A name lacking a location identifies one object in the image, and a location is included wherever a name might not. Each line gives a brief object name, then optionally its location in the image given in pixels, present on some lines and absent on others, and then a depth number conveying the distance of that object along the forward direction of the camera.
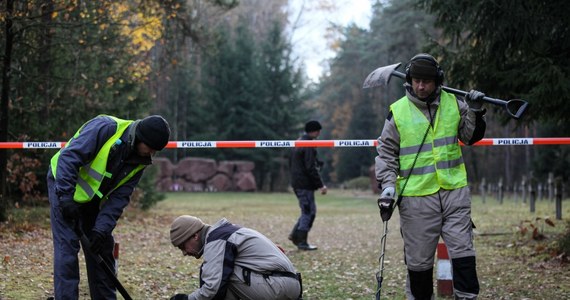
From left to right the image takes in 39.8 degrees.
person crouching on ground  5.51
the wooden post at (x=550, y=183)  24.14
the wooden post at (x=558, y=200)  17.23
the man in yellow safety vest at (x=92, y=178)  5.95
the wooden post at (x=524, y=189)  26.86
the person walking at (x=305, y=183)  12.84
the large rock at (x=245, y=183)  45.09
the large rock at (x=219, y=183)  44.69
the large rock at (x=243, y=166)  46.06
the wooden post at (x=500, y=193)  27.92
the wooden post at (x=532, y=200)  21.22
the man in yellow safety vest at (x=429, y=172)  5.87
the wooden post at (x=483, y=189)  28.90
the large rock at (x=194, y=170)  44.66
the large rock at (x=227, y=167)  45.32
